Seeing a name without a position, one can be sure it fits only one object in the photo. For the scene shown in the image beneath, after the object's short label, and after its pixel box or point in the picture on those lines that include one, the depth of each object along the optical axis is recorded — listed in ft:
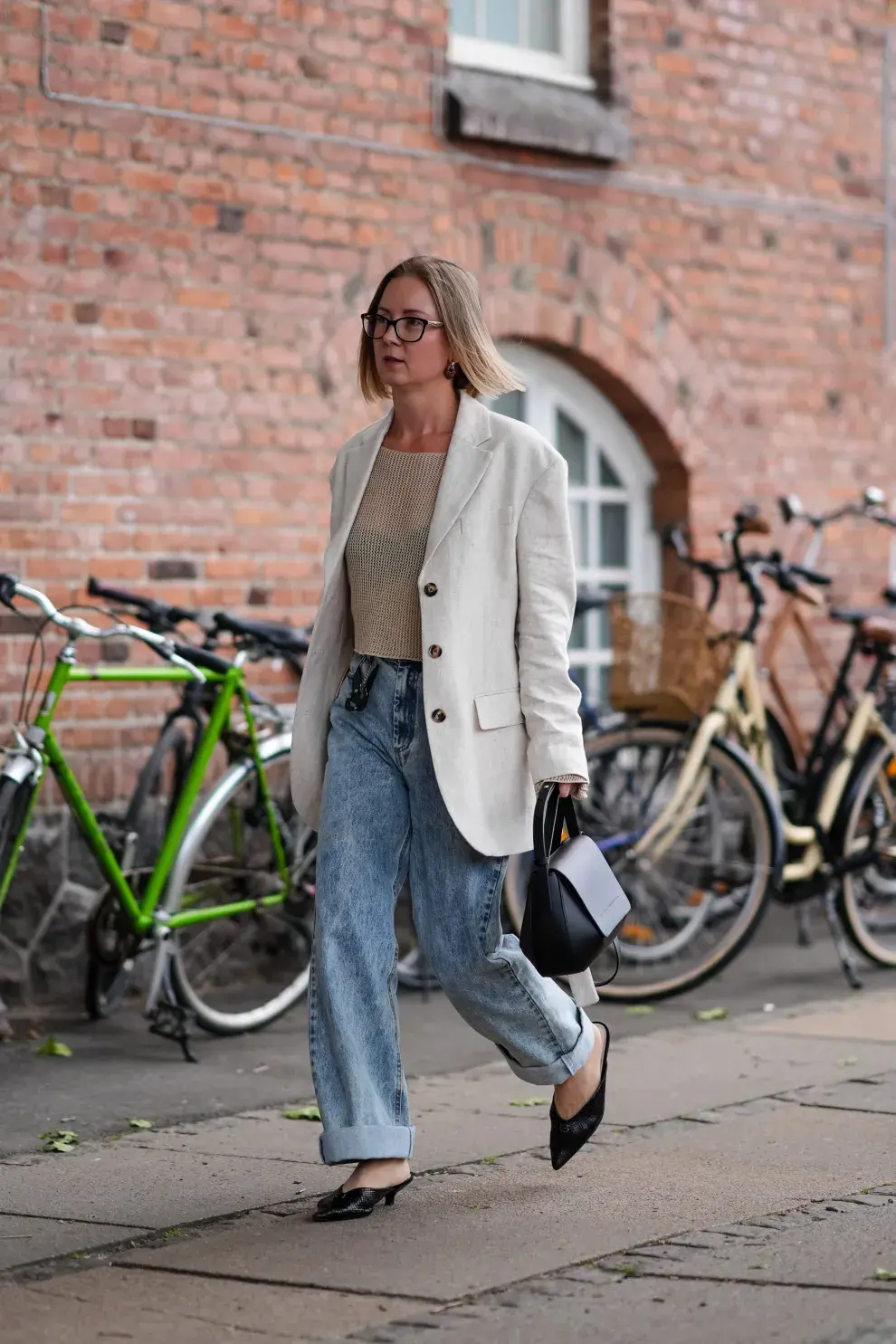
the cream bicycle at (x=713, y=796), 36.55
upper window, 44.12
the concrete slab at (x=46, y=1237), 21.29
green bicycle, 30.76
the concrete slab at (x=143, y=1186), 23.05
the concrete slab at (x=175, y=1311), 18.64
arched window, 45.30
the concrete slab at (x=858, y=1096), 28.31
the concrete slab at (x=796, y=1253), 20.09
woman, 22.52
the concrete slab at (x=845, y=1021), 33.81
